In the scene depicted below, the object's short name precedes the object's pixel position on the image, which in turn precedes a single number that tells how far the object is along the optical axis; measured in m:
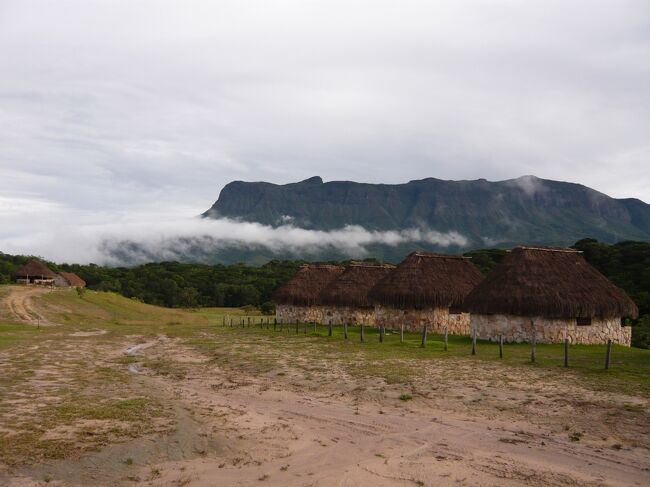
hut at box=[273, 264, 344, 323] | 43.78
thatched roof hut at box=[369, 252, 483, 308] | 32.59
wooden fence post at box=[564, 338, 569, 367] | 17.98
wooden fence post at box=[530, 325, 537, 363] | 19.21
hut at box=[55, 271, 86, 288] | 70.44
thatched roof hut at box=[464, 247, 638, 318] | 26.03
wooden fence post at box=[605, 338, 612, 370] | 17.09
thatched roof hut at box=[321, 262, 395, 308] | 40.12
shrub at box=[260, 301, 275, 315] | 61.42
